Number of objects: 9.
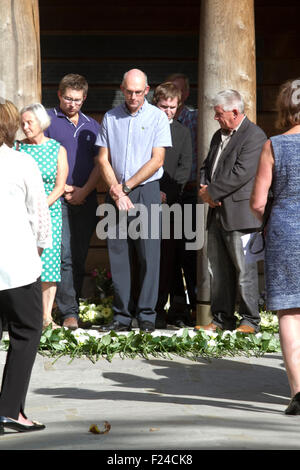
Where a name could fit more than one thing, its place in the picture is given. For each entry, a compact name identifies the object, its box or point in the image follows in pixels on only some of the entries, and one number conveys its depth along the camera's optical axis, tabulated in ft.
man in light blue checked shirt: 49.88
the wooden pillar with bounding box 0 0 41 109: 50.78
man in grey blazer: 48.34
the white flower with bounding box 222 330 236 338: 46.20
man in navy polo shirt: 52.31
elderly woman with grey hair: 50.11
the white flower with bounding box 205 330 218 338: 46.17
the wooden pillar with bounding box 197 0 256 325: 50.42
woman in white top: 29.58
